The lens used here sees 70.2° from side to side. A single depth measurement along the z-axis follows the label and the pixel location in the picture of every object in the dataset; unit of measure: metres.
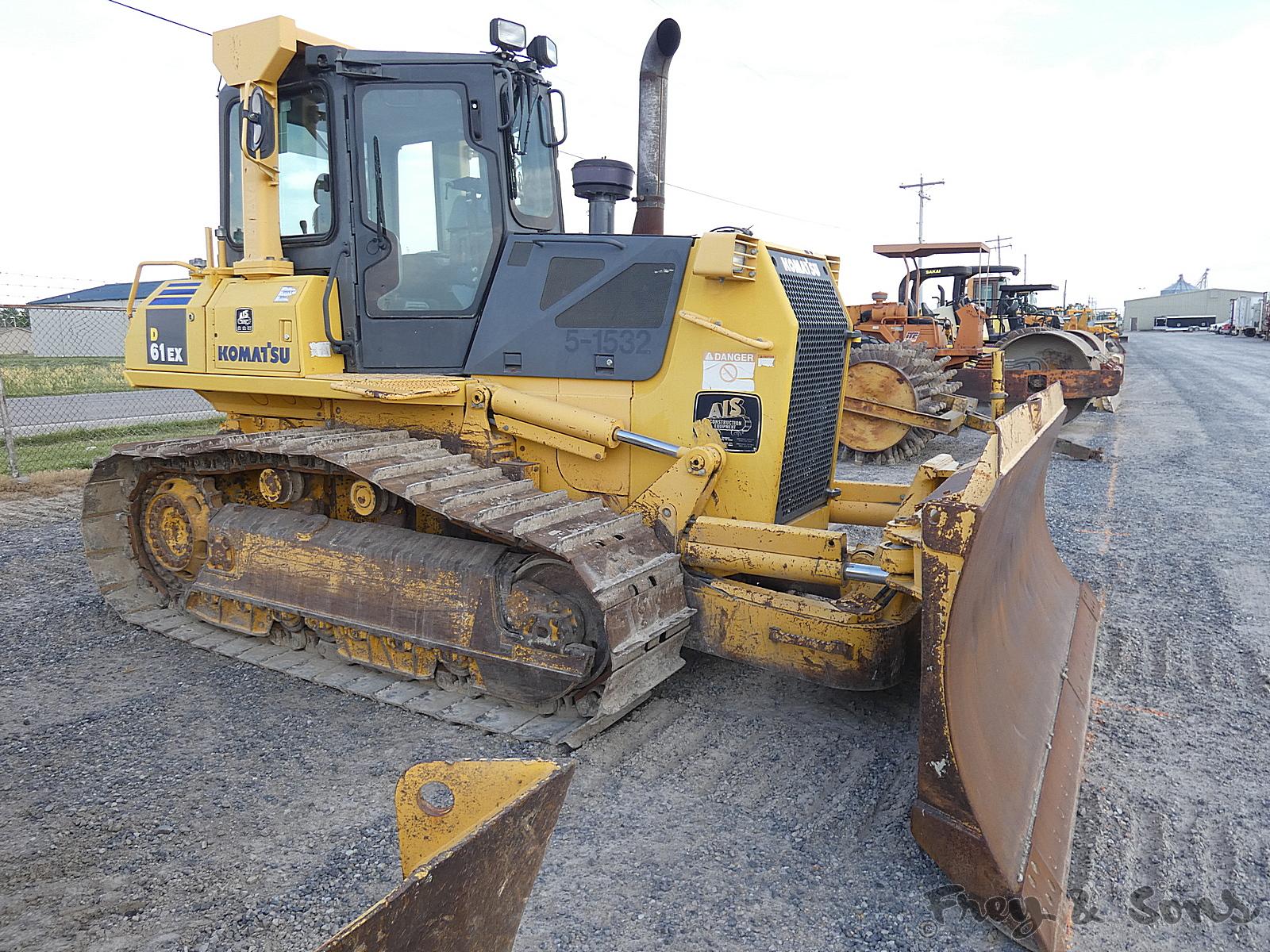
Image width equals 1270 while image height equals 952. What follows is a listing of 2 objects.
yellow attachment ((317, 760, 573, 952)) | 1.78
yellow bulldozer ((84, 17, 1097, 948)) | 3.88
